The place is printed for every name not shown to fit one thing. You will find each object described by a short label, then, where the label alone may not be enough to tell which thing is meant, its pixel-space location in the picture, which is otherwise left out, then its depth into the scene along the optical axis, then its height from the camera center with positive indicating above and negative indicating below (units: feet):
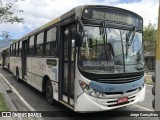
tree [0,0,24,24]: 18.03 +5.83
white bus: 11.71 -0.11
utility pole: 8.65 -1.74
